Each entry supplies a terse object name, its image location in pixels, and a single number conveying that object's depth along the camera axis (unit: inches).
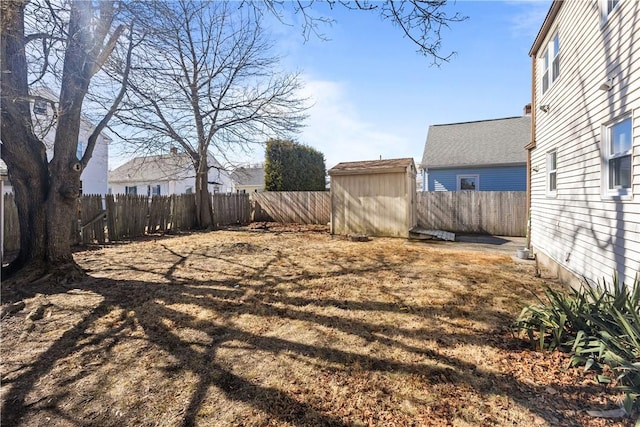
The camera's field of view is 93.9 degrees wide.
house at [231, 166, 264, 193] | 1202.0
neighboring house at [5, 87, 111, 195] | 713.6
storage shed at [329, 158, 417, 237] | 409.4
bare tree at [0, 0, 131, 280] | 175.3
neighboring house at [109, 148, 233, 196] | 960.9
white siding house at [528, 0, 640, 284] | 135.2
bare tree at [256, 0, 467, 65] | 120.6
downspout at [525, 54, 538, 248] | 303.9
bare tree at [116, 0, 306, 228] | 470.3
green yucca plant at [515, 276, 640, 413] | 88.0
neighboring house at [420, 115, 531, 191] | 545.3
